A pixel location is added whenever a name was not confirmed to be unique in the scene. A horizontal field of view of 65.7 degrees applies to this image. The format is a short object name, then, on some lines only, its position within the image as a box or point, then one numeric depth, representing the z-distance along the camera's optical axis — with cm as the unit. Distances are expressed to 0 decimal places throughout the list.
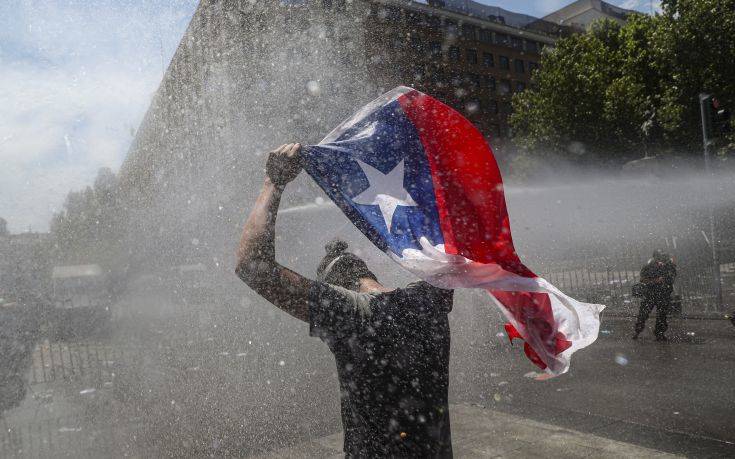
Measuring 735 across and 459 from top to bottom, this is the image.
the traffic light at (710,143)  1102
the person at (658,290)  930
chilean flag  217
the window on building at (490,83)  5709
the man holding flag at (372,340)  184
